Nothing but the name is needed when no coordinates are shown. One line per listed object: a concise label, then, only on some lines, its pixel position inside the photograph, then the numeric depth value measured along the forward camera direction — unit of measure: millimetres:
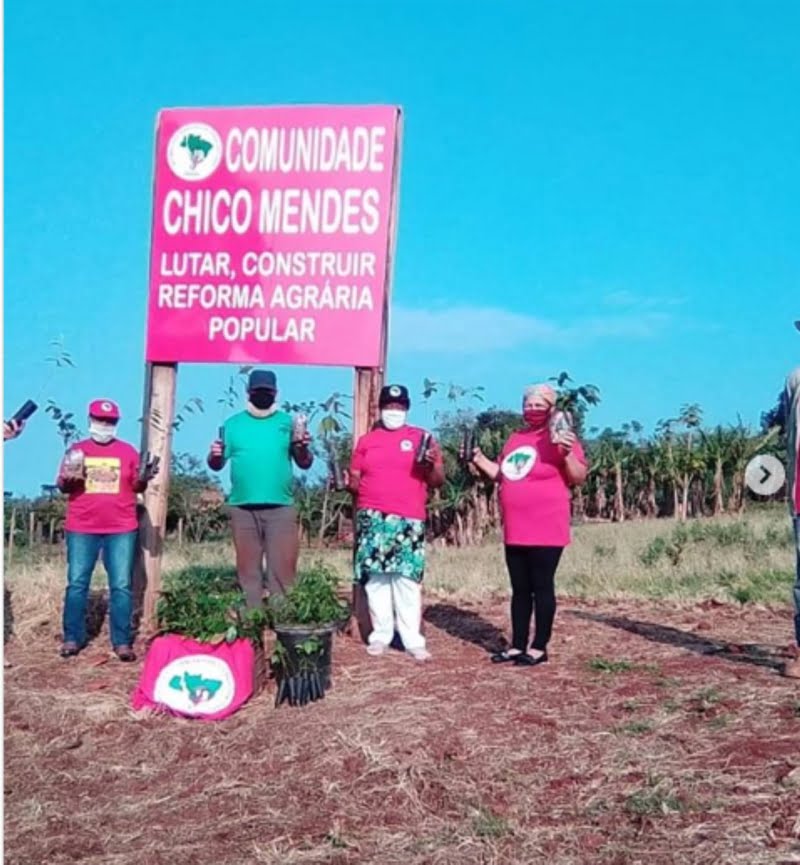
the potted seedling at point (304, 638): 5836
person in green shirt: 6977
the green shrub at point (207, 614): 5965
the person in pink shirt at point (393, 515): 6727
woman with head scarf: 6340
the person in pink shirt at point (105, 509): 7059
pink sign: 7426
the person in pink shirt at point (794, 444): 5914
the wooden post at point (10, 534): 13430
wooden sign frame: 7742
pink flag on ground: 5797
